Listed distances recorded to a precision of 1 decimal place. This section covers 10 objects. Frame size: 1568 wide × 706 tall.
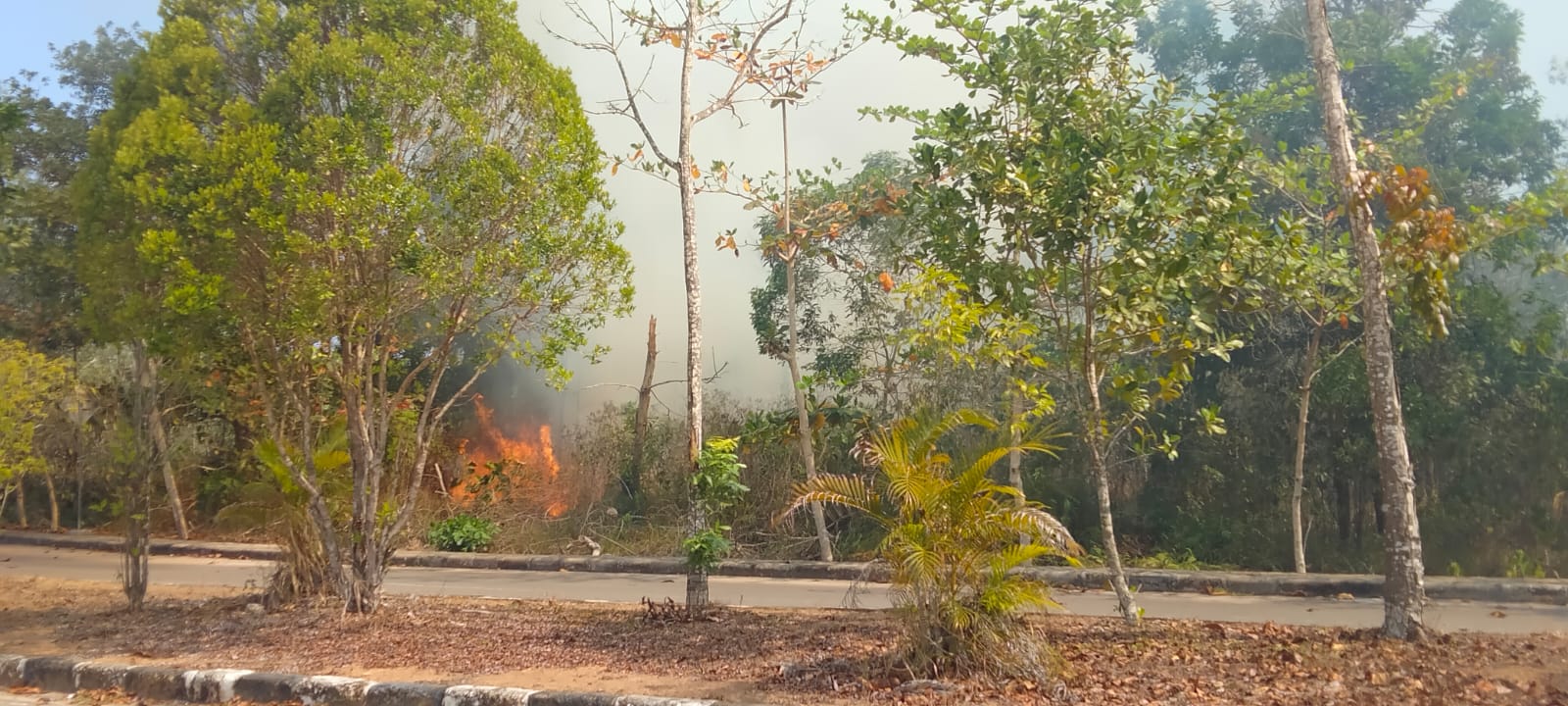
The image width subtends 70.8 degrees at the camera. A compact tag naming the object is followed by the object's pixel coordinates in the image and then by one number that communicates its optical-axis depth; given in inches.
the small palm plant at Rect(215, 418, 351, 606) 395.9
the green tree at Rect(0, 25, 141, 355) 690.2
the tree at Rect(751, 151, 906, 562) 582.6
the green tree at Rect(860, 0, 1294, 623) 305.9
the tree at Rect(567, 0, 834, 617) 403.5
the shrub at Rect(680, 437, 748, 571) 355.9
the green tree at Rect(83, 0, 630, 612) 330.6
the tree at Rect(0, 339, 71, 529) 567.1
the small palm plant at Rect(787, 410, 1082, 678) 255.0
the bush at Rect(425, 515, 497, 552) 682.2
